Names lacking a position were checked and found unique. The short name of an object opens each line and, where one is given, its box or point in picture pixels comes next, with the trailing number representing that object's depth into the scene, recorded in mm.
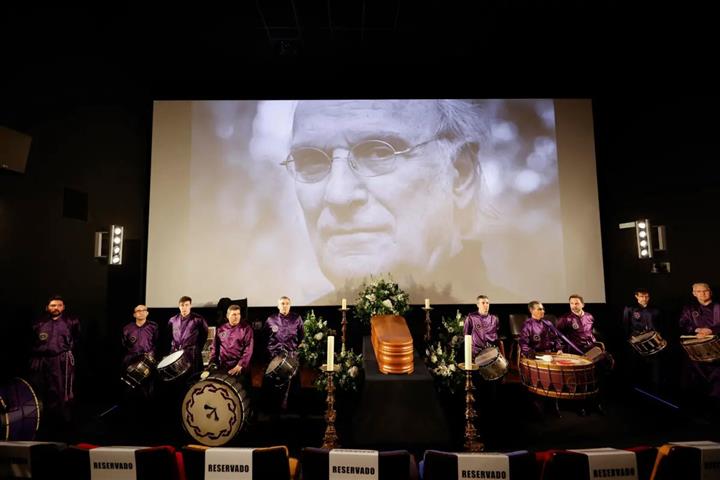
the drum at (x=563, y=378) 4551
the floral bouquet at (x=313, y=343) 5340
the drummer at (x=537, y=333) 5375
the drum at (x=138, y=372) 4551
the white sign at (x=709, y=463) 1965
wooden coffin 3781
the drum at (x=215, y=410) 3840
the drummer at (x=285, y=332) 5508
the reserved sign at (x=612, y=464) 1953
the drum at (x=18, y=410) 3389
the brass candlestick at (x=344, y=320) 5811
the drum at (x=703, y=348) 4547
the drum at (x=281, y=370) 4352
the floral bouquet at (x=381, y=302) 5406
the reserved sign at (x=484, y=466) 1938
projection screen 6695
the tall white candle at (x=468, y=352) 3008
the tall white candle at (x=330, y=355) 3245
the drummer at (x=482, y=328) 5512
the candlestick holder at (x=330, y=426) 3463
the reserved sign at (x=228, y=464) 2033
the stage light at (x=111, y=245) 5641
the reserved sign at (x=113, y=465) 2062
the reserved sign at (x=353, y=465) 1999
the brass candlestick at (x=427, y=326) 6078
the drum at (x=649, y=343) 4949
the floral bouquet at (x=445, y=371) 4602
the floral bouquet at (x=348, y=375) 4684
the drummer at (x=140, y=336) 5367
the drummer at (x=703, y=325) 5008
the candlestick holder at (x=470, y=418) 3111
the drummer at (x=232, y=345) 4863
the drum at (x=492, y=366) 4473
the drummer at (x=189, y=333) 5426
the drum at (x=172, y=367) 4367
